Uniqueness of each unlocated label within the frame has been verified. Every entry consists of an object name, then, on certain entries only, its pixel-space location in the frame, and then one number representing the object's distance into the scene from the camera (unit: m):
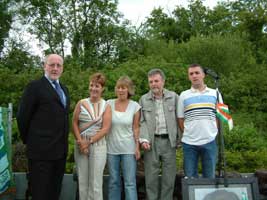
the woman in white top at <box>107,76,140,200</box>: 2.88
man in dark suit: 2.50
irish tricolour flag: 2.61
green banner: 3.17
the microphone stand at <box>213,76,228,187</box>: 2.45
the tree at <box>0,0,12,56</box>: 14.46
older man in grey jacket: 2.90
